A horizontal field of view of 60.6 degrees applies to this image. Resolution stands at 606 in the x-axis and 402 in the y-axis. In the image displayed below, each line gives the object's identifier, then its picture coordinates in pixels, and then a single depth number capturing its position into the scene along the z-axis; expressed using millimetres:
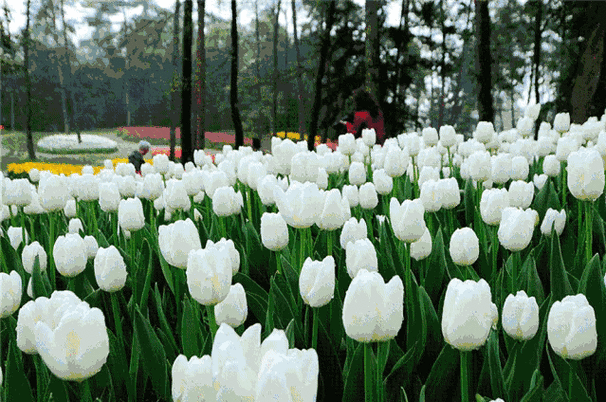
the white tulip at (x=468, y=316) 932
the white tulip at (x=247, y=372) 619
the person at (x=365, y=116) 7324
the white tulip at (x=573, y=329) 957
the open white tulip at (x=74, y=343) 917
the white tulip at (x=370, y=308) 925
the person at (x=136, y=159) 9312
